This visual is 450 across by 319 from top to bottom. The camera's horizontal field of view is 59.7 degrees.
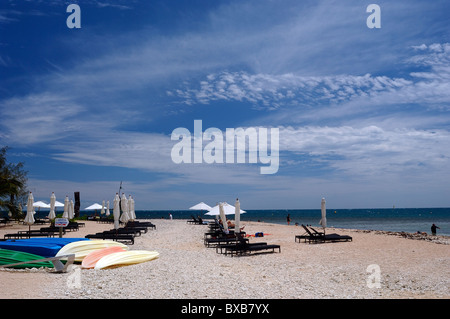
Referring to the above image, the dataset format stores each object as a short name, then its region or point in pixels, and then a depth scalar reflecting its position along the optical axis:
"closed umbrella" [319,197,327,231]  19.38
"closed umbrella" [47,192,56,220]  21.34
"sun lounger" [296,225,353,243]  18.66
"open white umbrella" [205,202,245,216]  23.91
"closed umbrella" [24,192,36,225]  20.79
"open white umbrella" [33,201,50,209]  34.36
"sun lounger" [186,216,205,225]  34.34
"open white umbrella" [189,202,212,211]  31.98
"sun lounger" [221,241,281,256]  14.23
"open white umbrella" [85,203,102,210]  40.34
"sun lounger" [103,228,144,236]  20.82
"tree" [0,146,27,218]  27.05
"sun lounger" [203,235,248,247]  16.67
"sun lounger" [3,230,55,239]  18.09
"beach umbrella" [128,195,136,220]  23.80
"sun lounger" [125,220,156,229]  26.19
